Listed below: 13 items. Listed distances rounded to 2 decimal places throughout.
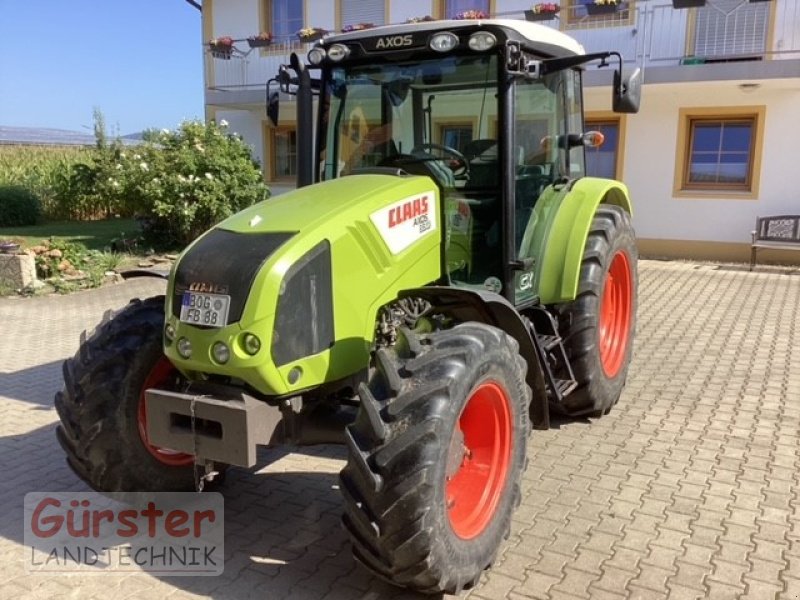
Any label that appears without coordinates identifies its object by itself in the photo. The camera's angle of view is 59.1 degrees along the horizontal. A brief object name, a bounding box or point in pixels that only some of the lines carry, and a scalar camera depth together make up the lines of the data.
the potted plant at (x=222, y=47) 14.18
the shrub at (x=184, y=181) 11.84
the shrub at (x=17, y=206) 17.42
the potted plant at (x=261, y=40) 13.96
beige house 10.41
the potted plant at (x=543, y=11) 11.34
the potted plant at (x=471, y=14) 11.28
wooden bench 10.45
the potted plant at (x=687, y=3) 10.17
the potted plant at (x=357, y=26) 12.65
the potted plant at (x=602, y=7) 10.84
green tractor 2.67
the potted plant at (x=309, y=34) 13.26
